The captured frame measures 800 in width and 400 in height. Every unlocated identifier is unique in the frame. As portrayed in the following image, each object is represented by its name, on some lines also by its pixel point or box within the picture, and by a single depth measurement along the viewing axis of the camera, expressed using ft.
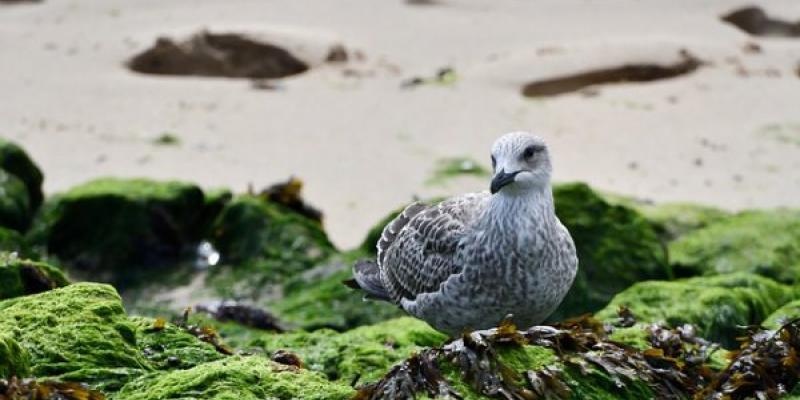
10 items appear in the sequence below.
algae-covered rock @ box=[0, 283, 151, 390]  31.91
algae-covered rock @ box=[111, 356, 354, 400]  30.25
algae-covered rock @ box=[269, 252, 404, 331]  56.65
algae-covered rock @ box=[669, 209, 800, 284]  57.67
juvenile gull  39.75
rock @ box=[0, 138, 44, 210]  68.69
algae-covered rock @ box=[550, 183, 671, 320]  54.44
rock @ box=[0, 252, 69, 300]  39.63
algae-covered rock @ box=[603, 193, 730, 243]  65.00
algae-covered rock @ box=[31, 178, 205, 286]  65.57
